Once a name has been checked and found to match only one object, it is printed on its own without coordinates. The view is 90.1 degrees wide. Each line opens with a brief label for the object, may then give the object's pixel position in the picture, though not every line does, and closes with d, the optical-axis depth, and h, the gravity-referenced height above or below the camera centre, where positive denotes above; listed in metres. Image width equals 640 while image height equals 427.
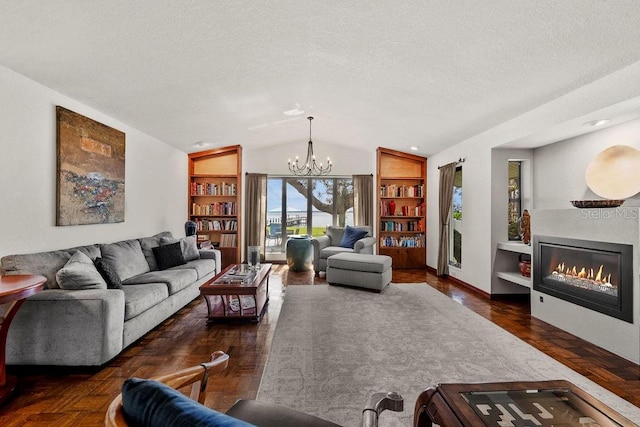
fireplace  2.71 -0.58
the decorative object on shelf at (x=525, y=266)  4.07 -0.67
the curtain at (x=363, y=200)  7.30 +0.30
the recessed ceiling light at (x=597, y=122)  3.16 +0.93
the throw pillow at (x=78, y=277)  2.53 -0.52
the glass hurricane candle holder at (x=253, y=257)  4.12 -0.58
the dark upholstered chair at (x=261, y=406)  1.04 -0.69
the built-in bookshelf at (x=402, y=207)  7.05 +0.14
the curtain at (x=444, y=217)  5.86 -0.07
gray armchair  5.65 -0.65
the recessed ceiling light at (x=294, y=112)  5.13 +1.67
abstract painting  3.20 +0.47
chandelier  7.38 +1.02
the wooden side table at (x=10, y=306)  1.96 -0.63
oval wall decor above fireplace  3.13 +0.43
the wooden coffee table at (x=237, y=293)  3.17 -0.80
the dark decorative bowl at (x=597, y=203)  2.91 +0.10
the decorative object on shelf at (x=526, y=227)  4.23 -0.18
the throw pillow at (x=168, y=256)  4.22 -0.58
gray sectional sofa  2.37 -0.83
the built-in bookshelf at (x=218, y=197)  6.86 +0.35
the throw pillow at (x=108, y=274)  2.91 -0.57
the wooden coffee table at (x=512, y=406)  1.17 -0.76
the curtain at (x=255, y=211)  7.23 +0.04
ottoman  4.67 -0.87
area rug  2.03 -1.16
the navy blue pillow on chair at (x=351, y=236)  6.07 -0.44
